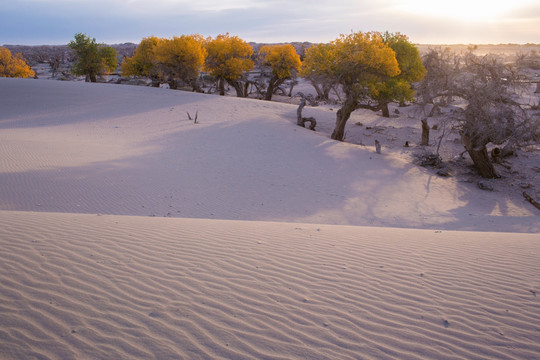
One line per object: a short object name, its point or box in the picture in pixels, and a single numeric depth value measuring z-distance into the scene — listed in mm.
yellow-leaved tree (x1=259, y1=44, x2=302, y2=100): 31703
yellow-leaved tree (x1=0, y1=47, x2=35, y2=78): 36719
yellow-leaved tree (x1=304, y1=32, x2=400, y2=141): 16822
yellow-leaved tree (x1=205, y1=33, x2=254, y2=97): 29875
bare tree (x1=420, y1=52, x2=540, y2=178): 13070
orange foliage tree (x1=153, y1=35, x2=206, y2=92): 28625
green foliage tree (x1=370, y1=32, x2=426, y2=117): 18625
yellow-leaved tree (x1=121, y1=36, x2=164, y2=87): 33219
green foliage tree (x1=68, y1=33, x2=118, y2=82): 32678
